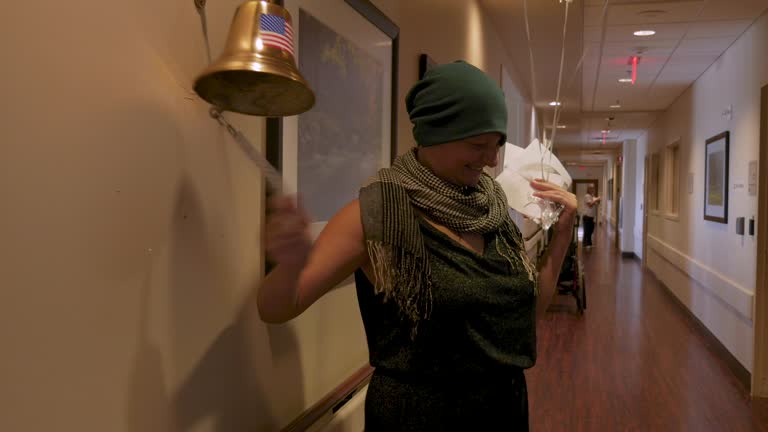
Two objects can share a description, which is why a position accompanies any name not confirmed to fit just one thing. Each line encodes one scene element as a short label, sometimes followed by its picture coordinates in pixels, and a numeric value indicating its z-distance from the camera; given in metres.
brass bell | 0.75
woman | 1.04
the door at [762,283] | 3.82
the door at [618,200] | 14.71
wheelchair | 6.16
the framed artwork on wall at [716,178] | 4.98
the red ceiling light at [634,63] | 5.43
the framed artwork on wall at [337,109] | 1.36
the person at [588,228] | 13.23
